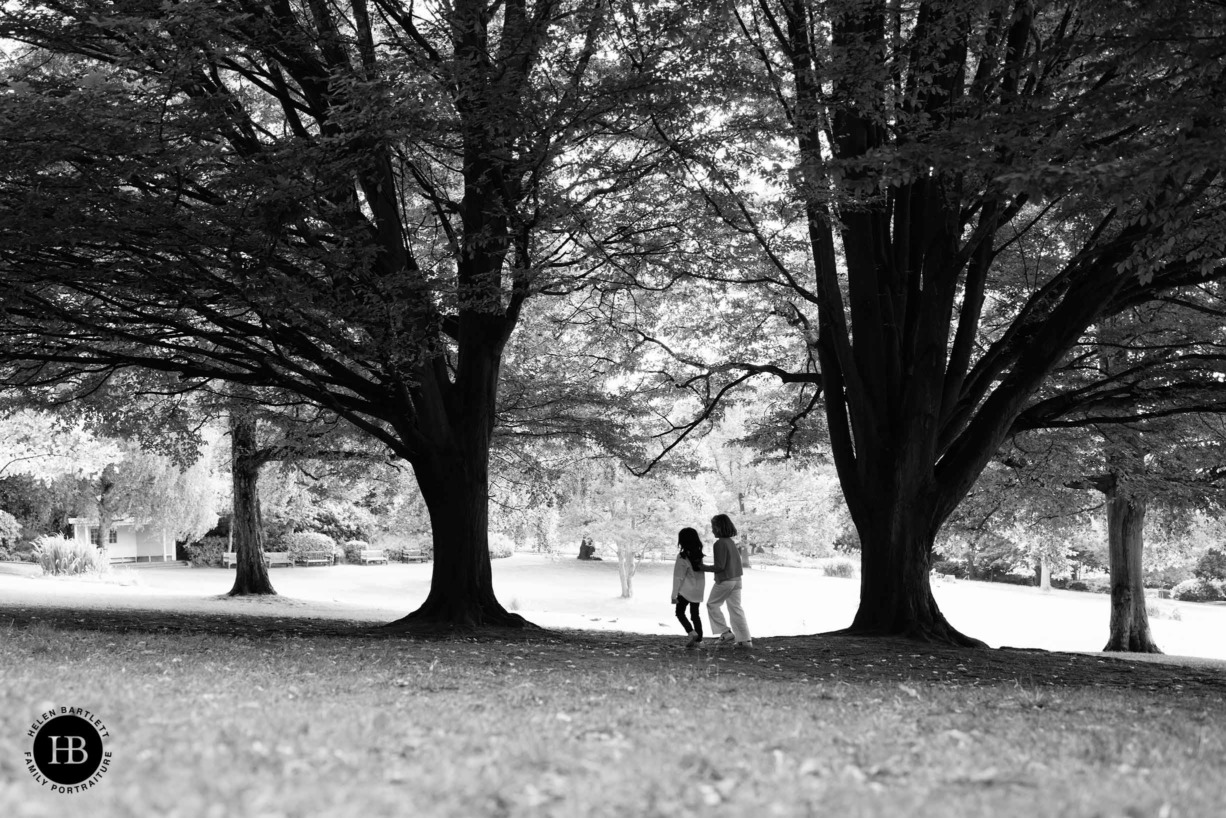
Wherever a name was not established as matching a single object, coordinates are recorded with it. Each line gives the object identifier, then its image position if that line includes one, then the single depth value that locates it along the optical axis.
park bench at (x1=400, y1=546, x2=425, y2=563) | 58.91
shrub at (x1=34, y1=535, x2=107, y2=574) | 33.44
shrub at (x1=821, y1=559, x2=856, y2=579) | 56.31
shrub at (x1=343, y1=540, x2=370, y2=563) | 57.41
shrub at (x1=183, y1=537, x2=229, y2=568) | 52.01
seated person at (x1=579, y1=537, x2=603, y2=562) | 61.42
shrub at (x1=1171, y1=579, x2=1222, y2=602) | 48.62
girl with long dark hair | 12.23
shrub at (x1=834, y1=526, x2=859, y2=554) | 45.02
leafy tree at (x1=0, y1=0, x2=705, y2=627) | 10.10
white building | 56.69
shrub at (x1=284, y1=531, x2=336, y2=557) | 54.41
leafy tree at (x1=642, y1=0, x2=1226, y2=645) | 8.98
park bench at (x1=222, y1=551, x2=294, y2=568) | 49.18
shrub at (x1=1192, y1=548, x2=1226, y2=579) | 47.54
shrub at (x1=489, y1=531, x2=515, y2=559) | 58.66
